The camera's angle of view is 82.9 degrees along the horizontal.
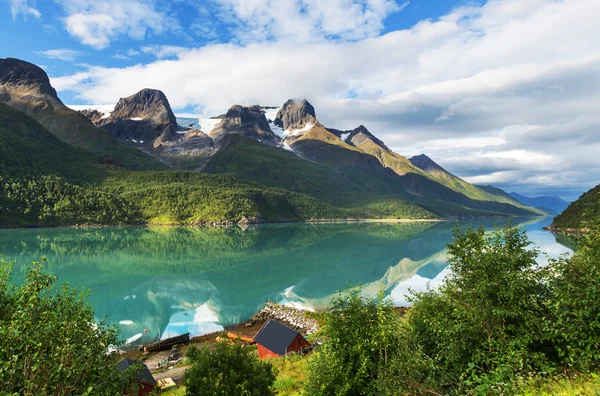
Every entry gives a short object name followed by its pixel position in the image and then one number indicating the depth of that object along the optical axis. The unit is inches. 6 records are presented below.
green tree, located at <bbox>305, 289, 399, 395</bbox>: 617.6
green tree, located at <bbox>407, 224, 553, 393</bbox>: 514.9
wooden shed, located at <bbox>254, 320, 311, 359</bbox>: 1403.8
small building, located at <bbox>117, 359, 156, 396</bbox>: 1002.1
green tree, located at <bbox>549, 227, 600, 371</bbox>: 440.9
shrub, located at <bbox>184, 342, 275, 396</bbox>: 593.9
